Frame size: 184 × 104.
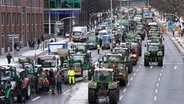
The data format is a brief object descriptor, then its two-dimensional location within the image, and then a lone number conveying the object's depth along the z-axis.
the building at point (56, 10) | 139.62
